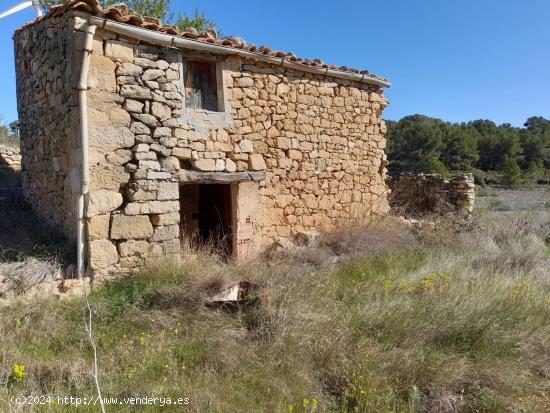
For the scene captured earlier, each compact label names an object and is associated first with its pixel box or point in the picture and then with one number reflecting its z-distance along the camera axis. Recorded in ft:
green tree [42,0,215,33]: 41.16
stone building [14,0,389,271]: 16.69
